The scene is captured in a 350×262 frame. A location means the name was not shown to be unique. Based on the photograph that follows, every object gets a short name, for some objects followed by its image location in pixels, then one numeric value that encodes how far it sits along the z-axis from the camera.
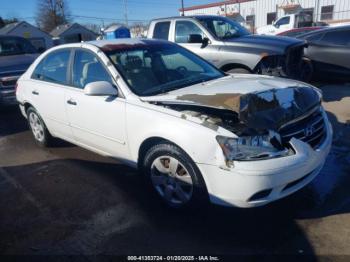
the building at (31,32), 41.58
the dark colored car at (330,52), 8.17
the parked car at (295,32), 14.18
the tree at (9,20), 57.27
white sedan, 2.72
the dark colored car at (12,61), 7.59
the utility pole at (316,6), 30.19
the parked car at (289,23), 22.70
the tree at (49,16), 62.84
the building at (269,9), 29.02
